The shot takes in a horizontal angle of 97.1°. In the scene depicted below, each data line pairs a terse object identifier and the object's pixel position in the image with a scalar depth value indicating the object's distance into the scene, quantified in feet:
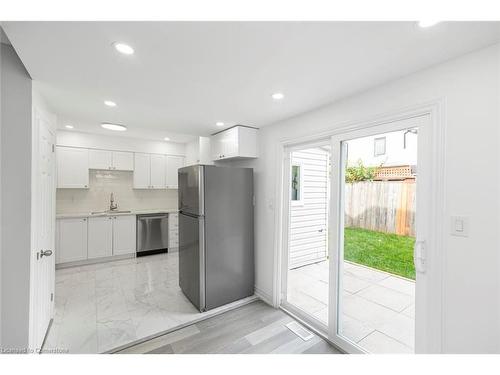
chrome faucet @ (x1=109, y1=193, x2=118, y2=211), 15.24
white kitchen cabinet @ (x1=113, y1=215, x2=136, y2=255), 13.99
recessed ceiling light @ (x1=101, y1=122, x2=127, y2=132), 11.56
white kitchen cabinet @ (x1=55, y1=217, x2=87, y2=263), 12.44
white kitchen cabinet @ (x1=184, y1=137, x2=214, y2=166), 12.03
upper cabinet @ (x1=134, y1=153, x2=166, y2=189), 15.51
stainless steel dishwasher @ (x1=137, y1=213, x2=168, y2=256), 14.74
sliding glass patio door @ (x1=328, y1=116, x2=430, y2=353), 5.18
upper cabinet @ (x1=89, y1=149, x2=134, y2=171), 14.08
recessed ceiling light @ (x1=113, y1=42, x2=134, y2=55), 4.01
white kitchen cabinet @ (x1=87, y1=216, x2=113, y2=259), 13.25
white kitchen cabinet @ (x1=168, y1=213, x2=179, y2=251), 15.75
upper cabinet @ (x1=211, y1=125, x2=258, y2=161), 9.49
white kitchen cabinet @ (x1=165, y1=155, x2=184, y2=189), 16.60
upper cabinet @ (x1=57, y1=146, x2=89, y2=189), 13.12
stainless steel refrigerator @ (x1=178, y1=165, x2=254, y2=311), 8.43
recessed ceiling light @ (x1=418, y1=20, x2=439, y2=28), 3.42
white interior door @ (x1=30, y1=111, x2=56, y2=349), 5.70
